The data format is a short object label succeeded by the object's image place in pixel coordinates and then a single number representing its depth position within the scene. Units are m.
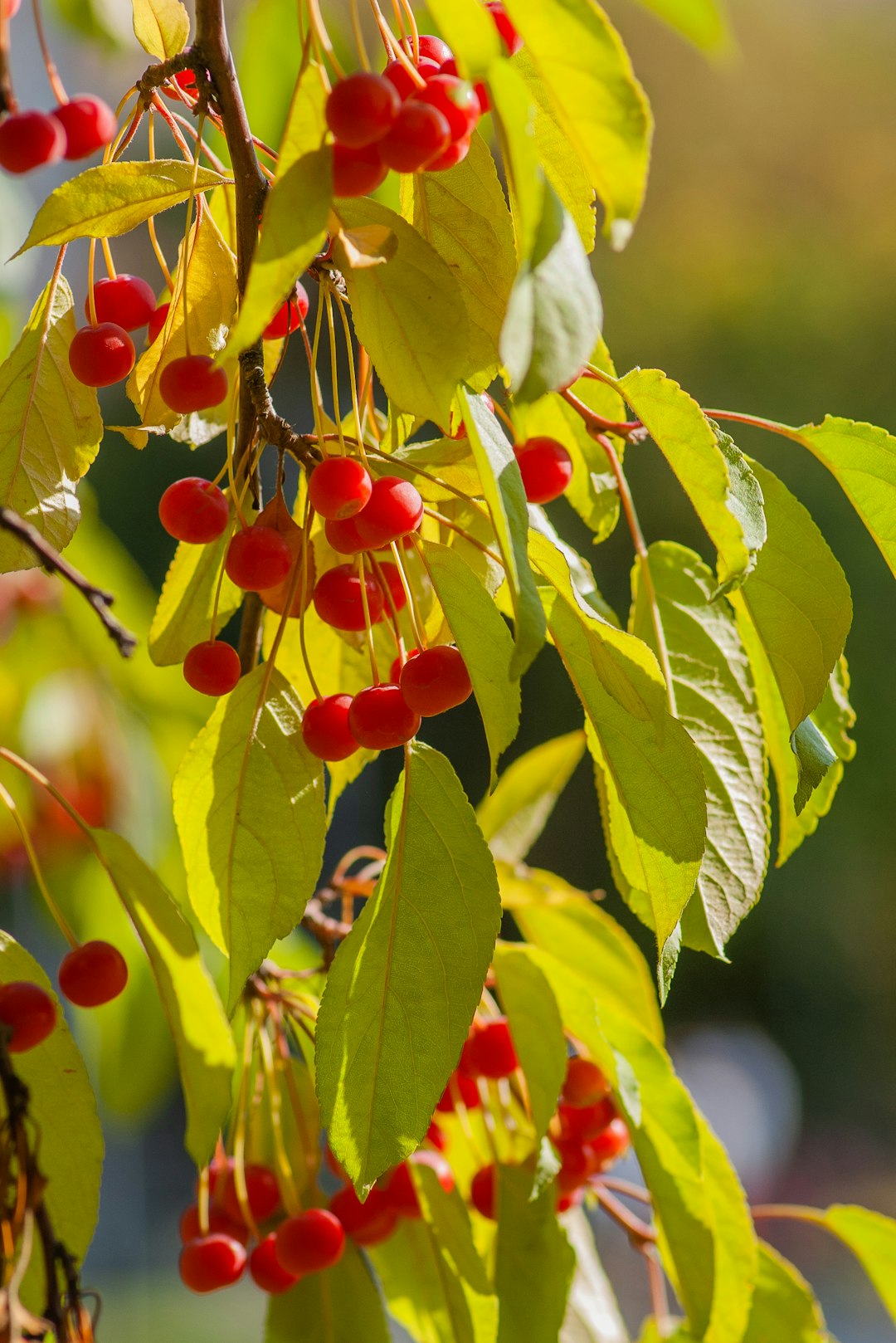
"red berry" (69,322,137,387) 0.79
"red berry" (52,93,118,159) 0.78
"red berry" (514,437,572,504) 0.81
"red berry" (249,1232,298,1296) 0.85
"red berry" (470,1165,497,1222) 0.86
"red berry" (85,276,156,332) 0.80
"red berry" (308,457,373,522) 0.77
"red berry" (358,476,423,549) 0.77
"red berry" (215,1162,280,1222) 0.86
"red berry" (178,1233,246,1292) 0.85
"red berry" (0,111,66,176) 0.77
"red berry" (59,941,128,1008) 0.82
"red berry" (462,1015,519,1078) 0.85
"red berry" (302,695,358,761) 0.79
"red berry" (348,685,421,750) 0.78
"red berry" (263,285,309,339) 0.80
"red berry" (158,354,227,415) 0.78
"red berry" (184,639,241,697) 0.80
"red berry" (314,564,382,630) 0.79
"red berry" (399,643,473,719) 0.78
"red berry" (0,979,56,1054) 0.79
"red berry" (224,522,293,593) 0.79
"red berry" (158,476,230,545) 0.79
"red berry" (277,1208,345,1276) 0.84
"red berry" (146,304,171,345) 0.81
